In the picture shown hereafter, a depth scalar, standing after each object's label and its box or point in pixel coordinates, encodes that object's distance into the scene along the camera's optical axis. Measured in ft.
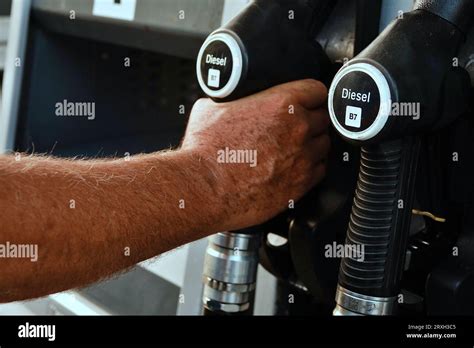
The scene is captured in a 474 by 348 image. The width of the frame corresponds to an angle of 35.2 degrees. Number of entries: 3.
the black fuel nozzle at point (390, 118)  1.93
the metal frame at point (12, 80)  4.03
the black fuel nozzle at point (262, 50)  2.34
